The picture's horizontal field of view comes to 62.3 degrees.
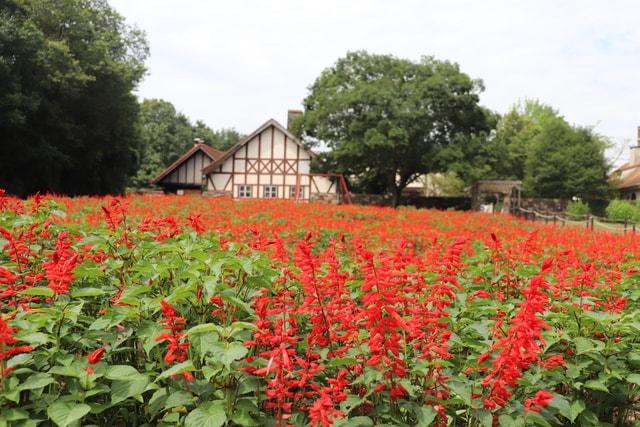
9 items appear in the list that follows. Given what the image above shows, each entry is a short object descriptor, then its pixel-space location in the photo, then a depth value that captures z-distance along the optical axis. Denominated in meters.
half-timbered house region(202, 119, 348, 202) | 40.34
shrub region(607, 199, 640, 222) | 40.72
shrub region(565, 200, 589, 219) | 41.49
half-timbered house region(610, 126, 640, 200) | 55.53
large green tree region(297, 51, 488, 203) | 38.22
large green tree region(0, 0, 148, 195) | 28.86
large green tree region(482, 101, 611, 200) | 51.25
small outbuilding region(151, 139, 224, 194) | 46.44
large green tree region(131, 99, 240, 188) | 74.38
